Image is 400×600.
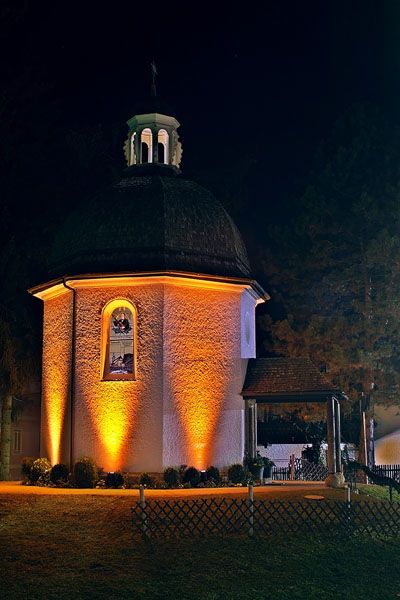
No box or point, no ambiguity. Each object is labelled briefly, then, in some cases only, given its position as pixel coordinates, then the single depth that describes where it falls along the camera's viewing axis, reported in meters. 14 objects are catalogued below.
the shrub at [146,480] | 24.14
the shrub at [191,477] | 24.47
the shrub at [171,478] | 24.22
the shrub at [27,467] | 26.15
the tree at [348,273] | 36.00
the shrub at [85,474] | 24.27
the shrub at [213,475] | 24.92
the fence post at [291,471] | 29.48
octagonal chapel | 25.23
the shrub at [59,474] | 24.92
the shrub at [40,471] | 25.67
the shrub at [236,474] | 25.16
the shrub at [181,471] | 24.48
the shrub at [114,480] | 24.08
